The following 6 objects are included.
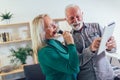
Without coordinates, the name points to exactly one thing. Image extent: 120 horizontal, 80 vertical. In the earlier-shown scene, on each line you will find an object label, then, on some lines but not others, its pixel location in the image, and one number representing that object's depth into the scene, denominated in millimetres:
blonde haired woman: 1581
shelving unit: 4320
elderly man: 1803
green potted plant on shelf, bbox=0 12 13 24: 4221
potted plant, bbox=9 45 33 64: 4250
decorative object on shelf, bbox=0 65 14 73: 4148
